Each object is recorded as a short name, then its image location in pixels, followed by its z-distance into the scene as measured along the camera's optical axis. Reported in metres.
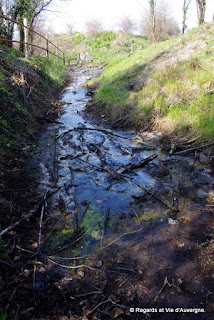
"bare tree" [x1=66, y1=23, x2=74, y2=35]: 45.68
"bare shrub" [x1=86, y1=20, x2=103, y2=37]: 39.94
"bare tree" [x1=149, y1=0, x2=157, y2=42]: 20.28
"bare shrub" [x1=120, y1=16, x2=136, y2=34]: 41.60
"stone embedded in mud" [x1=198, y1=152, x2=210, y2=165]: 4.19
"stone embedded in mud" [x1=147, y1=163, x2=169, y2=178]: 3.98
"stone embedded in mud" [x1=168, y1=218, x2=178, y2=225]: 2.86
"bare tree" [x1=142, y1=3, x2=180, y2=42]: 31.26
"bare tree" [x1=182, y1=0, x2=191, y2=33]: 22.58
